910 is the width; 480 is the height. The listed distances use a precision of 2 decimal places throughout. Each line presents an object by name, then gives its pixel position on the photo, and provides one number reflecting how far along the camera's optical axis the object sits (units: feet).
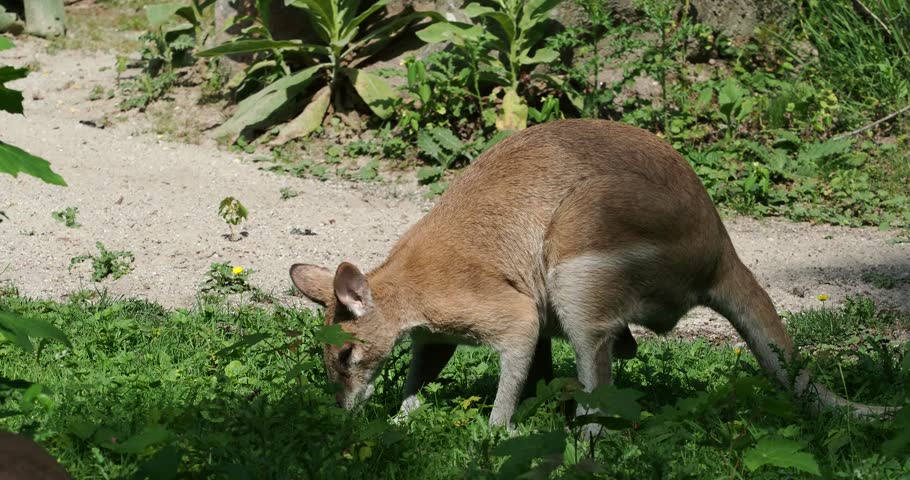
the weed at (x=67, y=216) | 55.98
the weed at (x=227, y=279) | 48.42
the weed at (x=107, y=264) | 50.06
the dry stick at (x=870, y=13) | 66.94
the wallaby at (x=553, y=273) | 32.42
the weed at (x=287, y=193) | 61.85
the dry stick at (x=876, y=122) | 62.44
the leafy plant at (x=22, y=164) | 17.35
